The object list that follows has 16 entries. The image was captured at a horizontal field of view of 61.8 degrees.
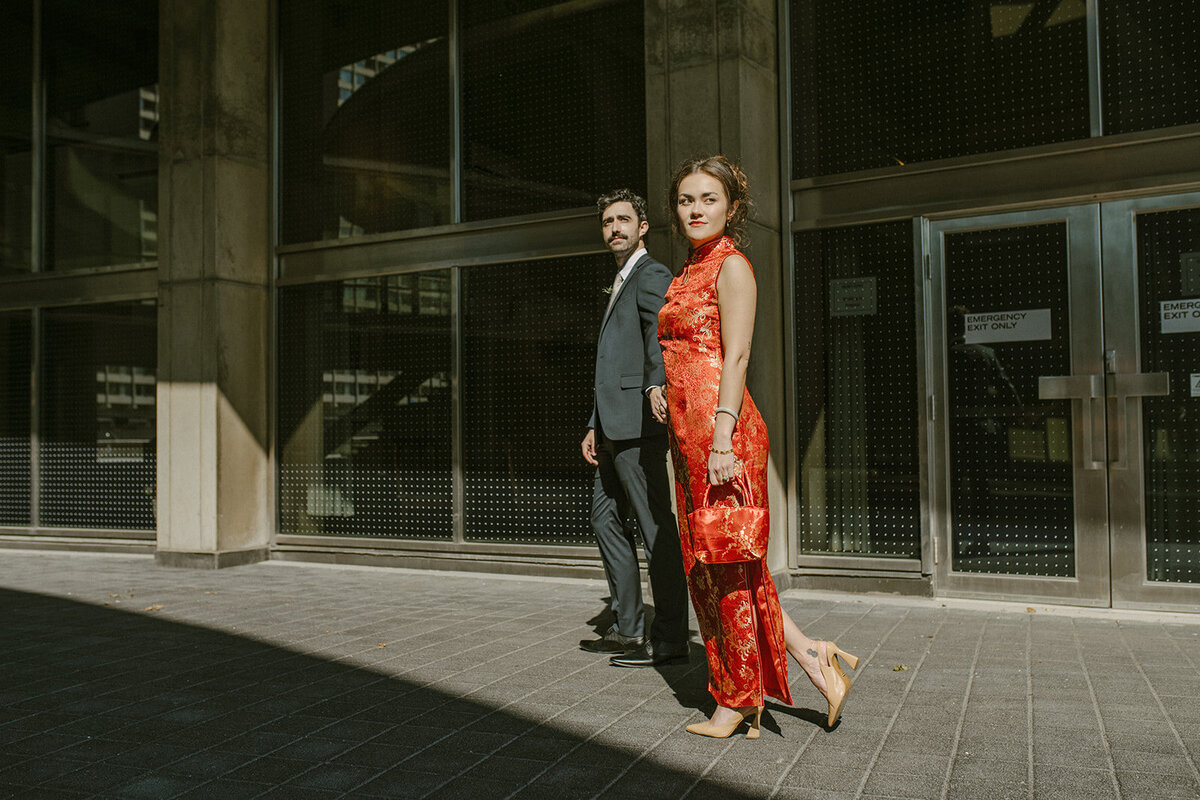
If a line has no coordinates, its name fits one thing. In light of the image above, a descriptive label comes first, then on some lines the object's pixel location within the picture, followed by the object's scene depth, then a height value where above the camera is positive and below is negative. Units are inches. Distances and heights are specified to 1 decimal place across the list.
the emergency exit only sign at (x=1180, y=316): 225.1 +23.6
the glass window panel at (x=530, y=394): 290.8 +10.2
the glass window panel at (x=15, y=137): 388.8 +116.5
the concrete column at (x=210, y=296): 323.9 +44.4
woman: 133.9 -1.6
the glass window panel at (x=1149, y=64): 229.1 +82.7
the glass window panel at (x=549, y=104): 287.0 +96.6
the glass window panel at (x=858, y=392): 253.9 +8.4
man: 178.2 -5.6
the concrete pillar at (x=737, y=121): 255.9 +79.2
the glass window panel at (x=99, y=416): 356.2 +6.0
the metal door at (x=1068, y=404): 226.8 +4.2
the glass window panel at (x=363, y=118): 321.1 +103.7
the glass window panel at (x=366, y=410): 312.3 +6.3
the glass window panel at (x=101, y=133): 368.5 +113.3
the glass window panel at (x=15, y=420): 377.7 +5.1
